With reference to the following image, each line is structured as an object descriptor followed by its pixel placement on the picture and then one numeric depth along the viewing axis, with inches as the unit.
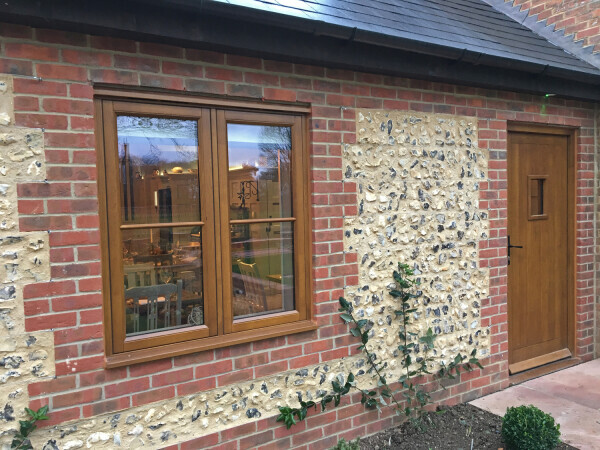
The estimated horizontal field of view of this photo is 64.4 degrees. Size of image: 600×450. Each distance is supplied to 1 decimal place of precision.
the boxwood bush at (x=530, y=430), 132.2
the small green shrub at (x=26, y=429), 100.0
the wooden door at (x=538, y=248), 194.5
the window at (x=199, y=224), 114.3
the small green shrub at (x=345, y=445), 136.7
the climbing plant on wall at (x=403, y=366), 145.3
